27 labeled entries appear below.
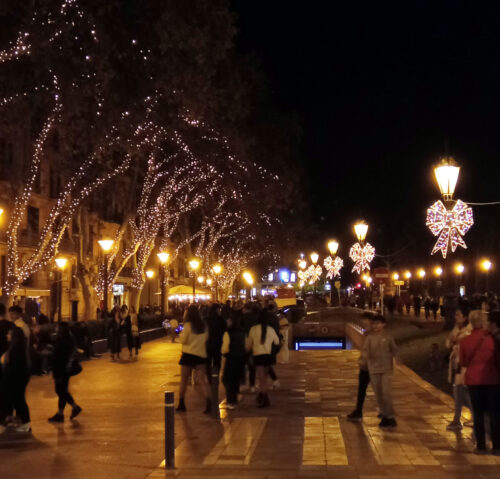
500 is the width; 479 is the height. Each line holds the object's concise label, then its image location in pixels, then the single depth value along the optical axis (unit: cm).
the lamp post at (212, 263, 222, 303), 5678
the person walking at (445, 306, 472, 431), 1193
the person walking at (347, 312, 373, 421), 1338
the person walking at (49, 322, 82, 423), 1362
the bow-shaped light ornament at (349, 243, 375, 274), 4448
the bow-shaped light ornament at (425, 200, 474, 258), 2696
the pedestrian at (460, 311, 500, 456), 1023
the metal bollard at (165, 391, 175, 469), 971
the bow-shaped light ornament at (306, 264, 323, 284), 8275
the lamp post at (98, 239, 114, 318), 3072
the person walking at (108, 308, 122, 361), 2614
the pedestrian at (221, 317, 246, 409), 1533
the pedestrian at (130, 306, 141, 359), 2733
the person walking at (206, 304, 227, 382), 1549
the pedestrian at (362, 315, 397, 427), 1270
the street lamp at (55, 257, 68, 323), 3236
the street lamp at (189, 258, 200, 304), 4397
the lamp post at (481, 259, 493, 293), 4547
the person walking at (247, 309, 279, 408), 1541
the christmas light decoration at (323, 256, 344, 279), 6012
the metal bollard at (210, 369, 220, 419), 1338
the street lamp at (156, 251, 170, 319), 4041
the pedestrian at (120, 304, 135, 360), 2653
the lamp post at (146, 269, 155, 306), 5659
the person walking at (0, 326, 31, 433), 1224
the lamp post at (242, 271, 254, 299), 8056
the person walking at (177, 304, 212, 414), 1475
